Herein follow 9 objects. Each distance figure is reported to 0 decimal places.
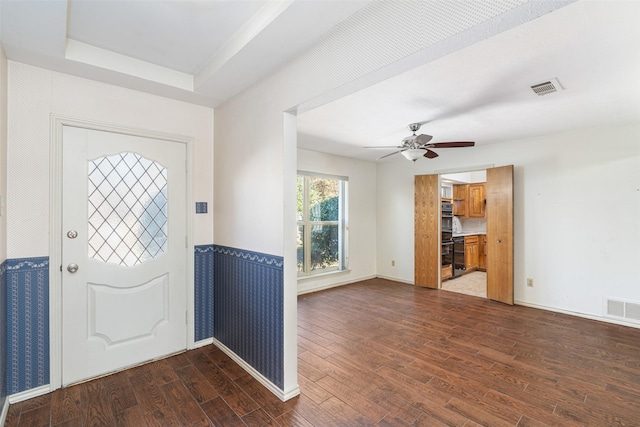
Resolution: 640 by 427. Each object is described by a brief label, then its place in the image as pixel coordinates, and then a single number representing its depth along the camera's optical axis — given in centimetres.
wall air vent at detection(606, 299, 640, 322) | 352
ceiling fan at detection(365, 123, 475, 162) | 332
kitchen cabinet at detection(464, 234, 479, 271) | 677
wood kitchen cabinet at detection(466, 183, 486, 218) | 700
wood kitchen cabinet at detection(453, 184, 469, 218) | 729
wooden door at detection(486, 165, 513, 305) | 434
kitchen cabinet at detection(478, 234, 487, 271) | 714
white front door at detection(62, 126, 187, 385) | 233
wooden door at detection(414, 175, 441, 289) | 526
